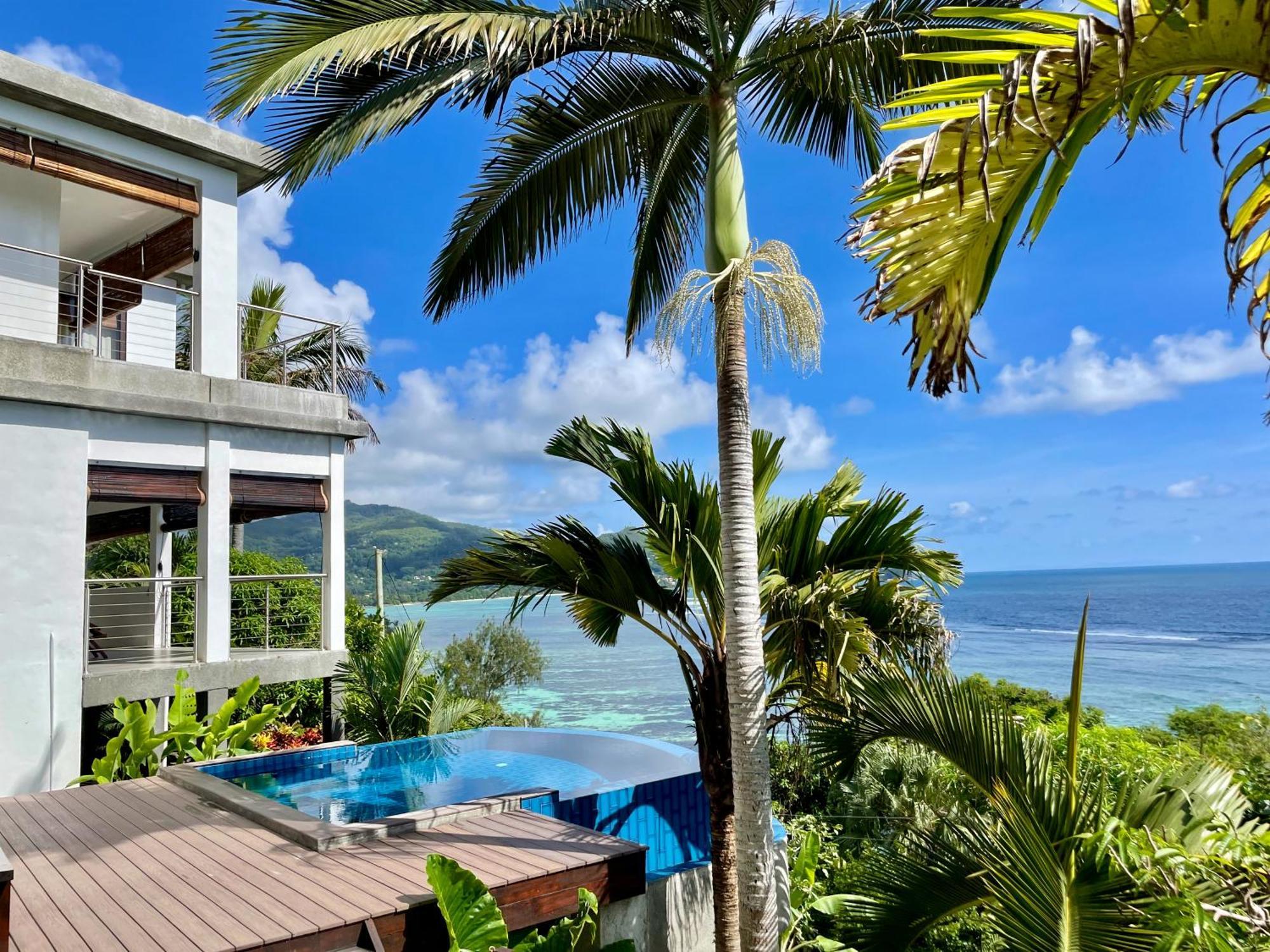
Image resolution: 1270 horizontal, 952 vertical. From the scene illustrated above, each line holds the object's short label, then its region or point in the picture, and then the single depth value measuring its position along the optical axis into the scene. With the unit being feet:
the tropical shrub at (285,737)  39.11
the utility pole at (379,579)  63.16
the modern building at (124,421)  28.09
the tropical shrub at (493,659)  77.41
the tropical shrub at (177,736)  26.58
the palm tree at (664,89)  14.35
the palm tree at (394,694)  36.86
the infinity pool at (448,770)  26.61
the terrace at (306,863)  13.66
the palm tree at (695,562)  19.31
